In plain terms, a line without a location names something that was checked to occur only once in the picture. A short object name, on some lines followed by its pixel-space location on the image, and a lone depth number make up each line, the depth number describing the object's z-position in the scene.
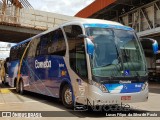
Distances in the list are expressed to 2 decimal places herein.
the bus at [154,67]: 34.66
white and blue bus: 9.31
